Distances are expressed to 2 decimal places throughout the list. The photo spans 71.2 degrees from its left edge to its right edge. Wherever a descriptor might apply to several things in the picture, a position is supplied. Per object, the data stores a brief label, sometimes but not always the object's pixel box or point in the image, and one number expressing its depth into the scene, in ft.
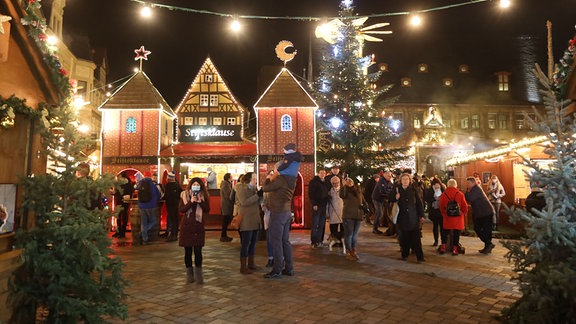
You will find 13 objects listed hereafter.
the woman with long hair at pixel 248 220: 23.61
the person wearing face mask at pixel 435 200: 33.22
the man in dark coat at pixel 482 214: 30.45
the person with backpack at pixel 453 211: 29.76
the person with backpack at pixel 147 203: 34.65
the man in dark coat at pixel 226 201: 37.06
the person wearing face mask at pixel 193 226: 21.29
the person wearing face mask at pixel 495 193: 43.91
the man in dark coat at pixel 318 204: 31.71
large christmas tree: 62.13
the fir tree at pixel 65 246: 12.87
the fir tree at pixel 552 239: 12.37
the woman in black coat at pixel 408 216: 27.20
